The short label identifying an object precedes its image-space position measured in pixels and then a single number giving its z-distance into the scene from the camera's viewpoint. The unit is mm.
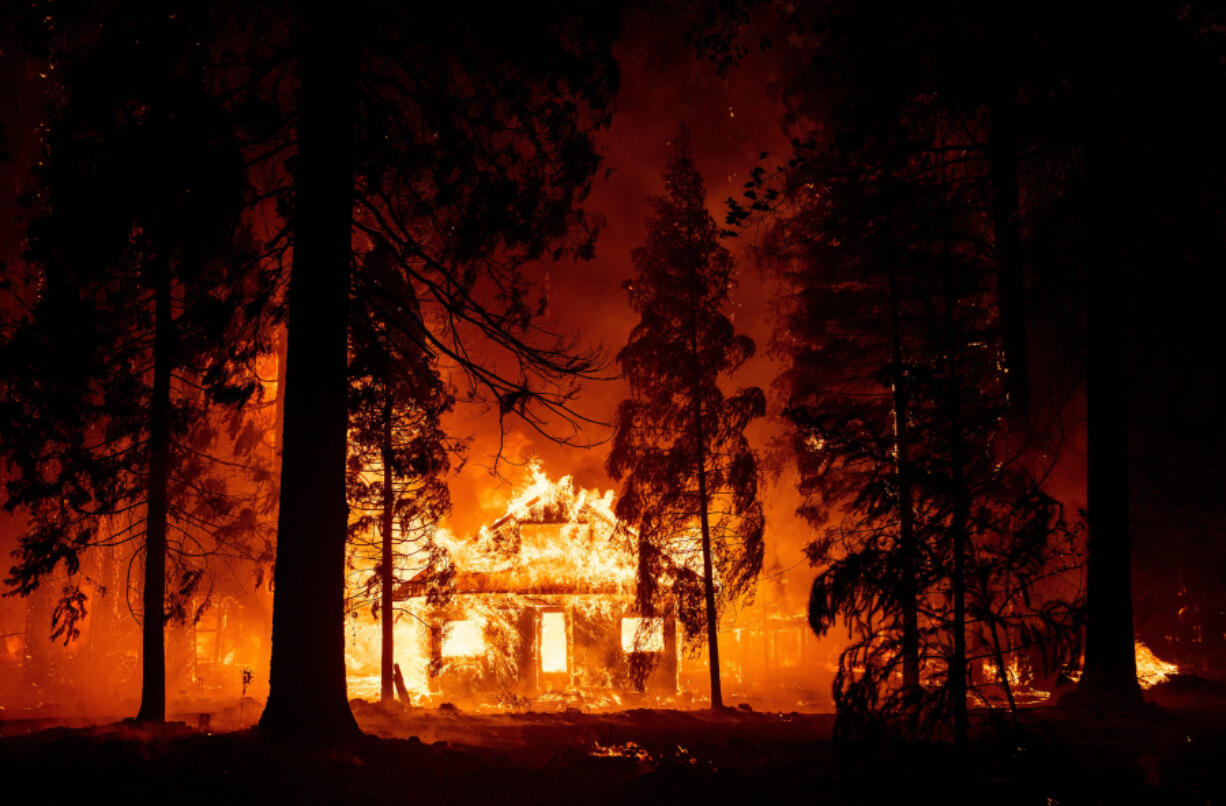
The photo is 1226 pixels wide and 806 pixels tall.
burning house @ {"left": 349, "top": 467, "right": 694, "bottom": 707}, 28203
